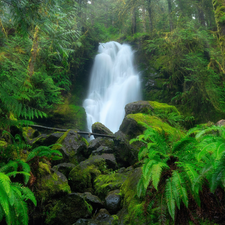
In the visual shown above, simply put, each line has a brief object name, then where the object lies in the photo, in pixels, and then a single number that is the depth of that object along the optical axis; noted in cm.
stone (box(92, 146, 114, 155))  728
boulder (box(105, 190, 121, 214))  347
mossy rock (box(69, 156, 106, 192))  479
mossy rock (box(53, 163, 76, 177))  539
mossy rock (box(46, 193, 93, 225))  332
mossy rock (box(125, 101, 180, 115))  815
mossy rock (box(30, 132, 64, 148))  817
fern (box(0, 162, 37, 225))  215
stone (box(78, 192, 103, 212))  375
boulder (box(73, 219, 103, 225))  306
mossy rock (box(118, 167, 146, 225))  259
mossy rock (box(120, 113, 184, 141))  632
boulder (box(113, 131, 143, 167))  602
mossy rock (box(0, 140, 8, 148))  410
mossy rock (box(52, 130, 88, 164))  673
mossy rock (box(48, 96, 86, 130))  1305
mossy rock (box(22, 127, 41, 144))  1006
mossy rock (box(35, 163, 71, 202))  362
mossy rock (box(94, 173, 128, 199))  421
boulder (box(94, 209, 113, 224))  318
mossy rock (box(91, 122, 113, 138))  1027
